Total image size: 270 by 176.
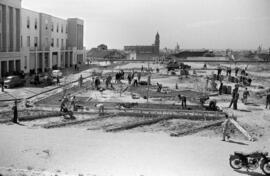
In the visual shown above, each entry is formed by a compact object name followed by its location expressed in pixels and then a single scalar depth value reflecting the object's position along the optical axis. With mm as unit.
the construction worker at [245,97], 18284
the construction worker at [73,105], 15048
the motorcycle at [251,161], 7797
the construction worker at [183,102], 16198
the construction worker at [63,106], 13900
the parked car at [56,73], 28736
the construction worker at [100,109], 14327
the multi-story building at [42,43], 28000
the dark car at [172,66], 39906
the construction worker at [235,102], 16516
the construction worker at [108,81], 23203
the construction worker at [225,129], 10594
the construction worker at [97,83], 22719
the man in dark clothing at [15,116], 12580
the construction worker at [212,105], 15922
